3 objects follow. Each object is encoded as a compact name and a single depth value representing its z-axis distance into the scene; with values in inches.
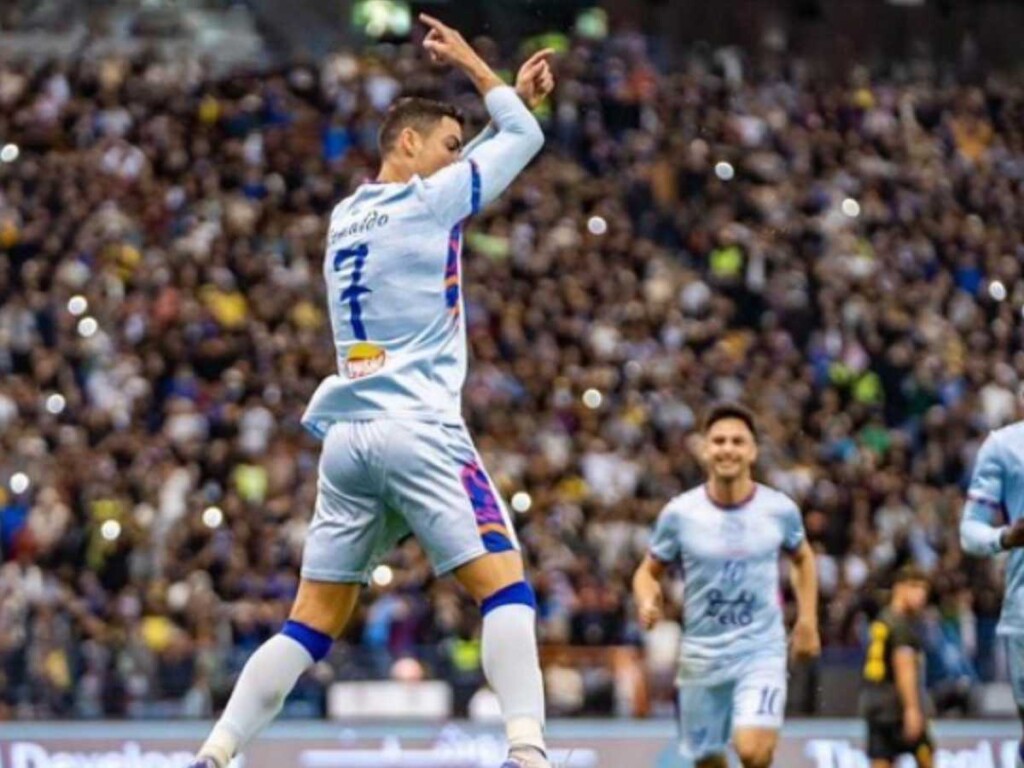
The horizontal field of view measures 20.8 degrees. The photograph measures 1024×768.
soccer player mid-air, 385.1
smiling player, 575.8
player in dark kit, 761.0
